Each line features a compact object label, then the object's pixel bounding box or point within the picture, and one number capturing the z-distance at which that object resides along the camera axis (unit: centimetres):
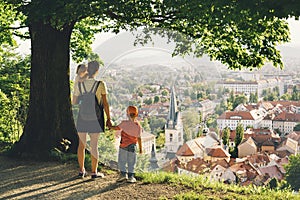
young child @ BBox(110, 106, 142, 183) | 570
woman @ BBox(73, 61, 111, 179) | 657
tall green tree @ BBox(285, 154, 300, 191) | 1987
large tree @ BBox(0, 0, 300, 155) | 600
